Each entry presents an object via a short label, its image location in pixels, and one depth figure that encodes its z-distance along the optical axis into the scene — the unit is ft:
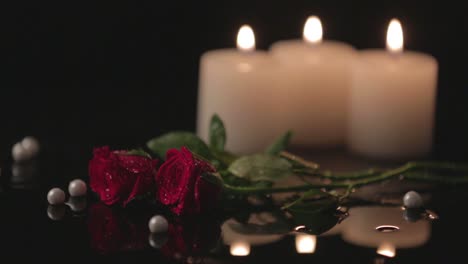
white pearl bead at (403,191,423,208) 4.09
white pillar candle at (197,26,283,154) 4.47
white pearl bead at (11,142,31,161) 4.40
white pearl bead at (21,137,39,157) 4.43
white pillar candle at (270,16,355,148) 4.60
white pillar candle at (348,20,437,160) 4.46
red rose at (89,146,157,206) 3.96
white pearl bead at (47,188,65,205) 4.07
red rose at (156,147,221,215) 3.90
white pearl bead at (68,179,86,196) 4.12
